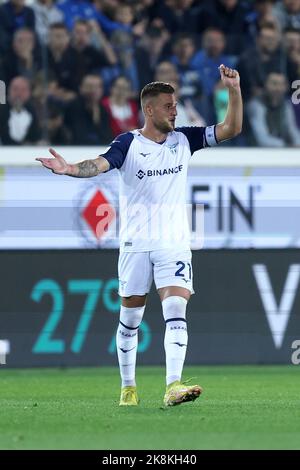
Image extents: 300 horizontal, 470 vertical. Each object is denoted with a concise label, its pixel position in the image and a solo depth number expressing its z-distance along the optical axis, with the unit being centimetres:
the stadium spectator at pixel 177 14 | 1678
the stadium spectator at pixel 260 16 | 1694
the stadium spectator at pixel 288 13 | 1728
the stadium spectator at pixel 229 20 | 1660
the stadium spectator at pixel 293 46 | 1658
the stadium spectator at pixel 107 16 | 1642
